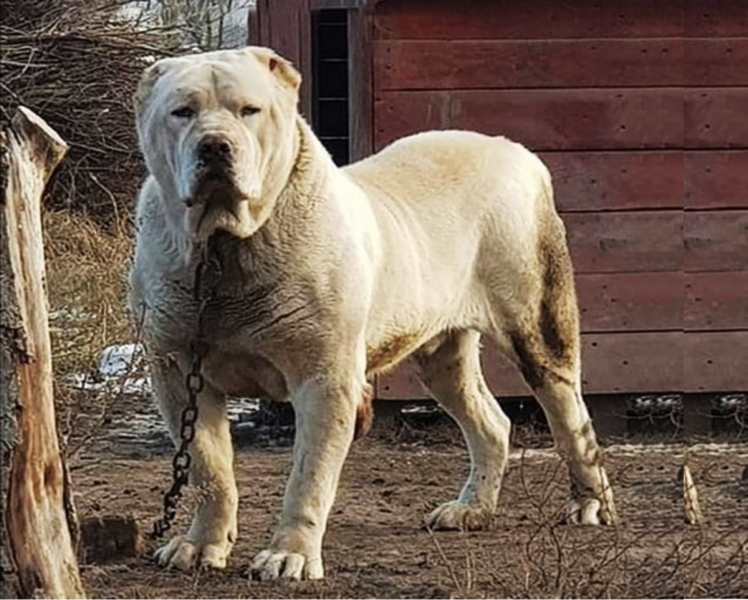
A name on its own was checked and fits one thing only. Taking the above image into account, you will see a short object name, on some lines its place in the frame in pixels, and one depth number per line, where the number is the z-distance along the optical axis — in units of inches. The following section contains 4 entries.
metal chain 204.5
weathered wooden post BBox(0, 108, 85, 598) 156.3
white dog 198.2
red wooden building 340.8
